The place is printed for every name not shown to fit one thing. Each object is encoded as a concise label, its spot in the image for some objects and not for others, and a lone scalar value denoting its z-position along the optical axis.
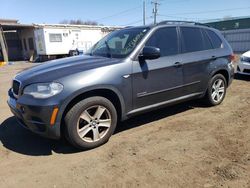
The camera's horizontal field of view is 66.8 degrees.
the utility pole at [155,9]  35.80
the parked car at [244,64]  6.70
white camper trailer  17.71
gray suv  2.62
